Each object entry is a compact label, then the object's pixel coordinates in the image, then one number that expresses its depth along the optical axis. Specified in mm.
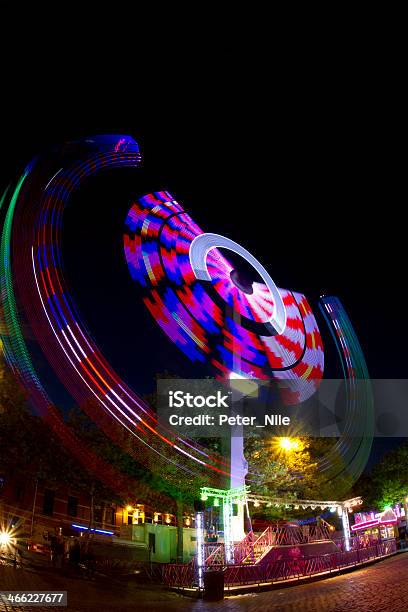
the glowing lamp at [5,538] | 23062
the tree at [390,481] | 58594
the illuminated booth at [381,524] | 47281
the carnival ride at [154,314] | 17625
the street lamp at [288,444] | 31891
